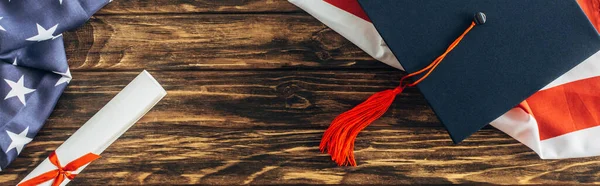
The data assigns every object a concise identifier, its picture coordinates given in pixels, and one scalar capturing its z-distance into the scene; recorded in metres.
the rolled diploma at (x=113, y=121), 0.85
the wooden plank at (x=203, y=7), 0.95
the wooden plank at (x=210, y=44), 0.94
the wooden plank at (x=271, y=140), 0.92
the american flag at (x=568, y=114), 0.87
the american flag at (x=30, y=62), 0.85
